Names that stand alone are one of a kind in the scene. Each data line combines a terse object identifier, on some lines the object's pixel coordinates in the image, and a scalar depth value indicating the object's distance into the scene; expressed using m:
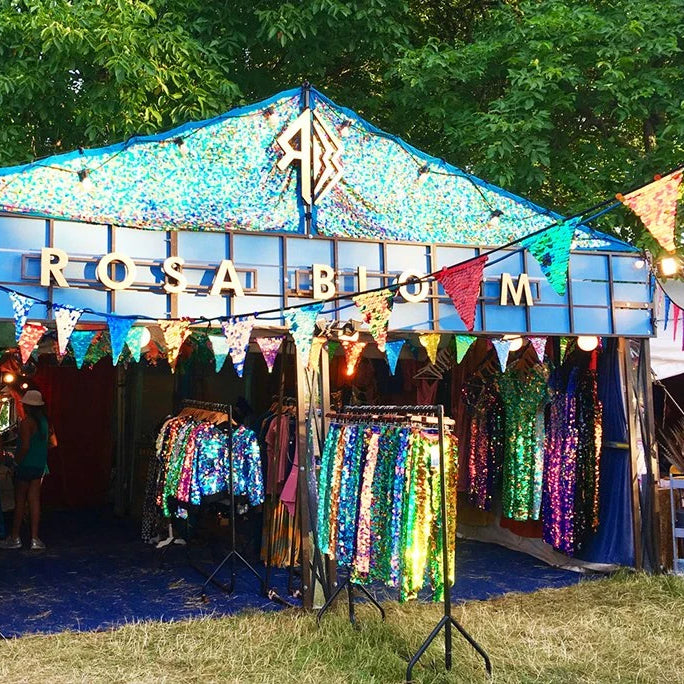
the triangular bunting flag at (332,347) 7.18
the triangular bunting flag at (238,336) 5.42
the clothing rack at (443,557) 4.56
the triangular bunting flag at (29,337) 5.38
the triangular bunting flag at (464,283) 5.18
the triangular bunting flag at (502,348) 6.74
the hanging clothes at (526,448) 7.74
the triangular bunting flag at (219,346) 6.09
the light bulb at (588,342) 7.11
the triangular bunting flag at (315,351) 6.18
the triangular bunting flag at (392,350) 6.65
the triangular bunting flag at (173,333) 5.50
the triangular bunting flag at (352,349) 6.40
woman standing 8.41
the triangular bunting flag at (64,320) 5.10
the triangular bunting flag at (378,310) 5.49
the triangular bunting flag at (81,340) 6.03
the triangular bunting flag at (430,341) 6.43
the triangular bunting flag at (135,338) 5.70
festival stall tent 5.51
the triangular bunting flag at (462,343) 6.62
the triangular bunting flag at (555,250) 4.52
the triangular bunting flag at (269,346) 6.45
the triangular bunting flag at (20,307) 5.12
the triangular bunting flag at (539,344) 6.85
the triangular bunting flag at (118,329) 5.27
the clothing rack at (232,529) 6.53
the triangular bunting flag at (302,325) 5.51
